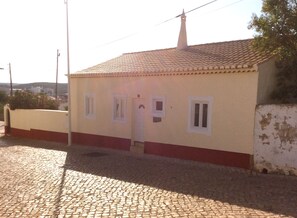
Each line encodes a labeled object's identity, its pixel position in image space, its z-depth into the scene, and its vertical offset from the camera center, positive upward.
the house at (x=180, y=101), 7.54 -0.45
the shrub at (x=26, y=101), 14.27 -0.95
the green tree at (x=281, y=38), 7.05 +1.65
